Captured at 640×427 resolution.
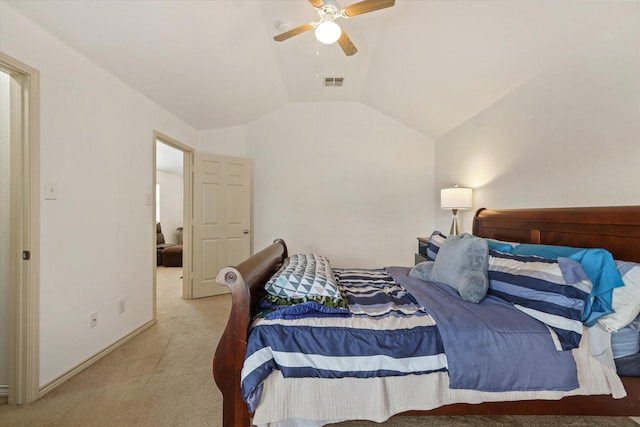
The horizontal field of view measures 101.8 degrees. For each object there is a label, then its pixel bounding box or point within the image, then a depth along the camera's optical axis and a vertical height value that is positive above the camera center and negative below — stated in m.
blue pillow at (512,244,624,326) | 1.28 -0.33
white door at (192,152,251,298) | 3.58 -0.06
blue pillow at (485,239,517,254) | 1.92 -0.25
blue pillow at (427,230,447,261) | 2.31 -0.28
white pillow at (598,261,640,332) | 1.24 -0.43
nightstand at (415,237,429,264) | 3.07 -0.47
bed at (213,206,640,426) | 1.16 -0.80
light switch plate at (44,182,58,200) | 1.74 +0.15
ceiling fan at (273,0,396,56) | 1.68 +1.35
